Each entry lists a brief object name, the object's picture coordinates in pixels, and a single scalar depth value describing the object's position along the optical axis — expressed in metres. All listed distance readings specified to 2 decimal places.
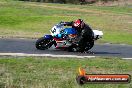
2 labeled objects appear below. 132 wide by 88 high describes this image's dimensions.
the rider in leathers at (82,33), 21.50
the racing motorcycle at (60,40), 21.41
